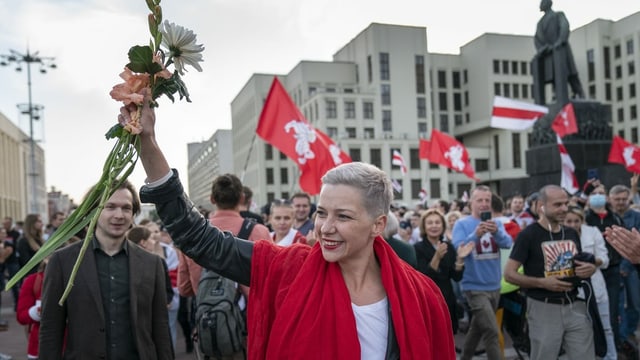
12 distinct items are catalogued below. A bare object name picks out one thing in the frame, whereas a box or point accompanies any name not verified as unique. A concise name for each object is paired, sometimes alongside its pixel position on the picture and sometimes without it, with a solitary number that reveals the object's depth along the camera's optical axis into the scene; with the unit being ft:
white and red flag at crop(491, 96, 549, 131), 44.83
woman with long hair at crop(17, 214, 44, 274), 33.40
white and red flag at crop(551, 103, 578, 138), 49.36
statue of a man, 59.31
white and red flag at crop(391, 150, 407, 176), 60.73
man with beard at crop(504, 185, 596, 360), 15.44
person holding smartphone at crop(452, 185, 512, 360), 19.80
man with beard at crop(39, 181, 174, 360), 10.61
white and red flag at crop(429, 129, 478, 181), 55.31
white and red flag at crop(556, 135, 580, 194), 39.78
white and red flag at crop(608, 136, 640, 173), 43.55
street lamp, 74.28
